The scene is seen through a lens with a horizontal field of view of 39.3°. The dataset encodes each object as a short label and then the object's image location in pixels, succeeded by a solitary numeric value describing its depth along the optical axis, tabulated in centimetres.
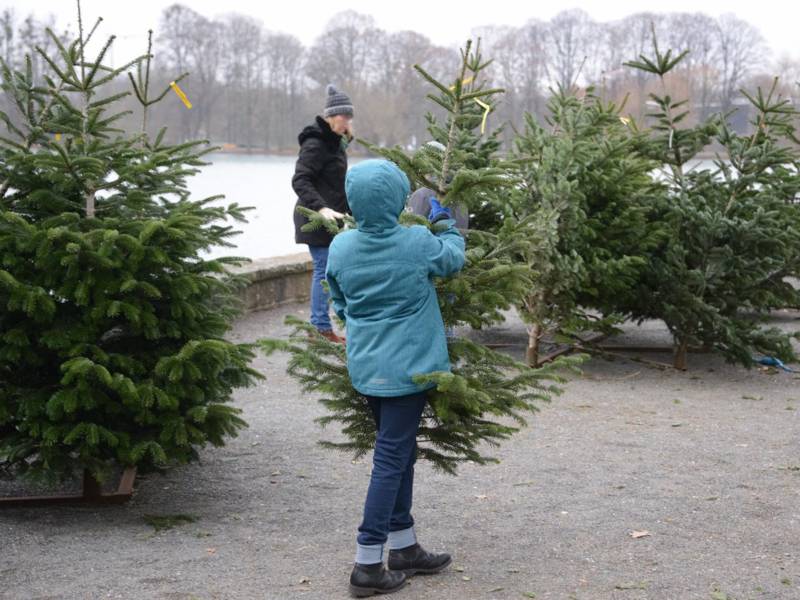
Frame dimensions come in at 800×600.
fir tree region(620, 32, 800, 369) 853
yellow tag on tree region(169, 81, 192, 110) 638
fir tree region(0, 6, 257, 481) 493
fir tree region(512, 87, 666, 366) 826
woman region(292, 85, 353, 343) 872
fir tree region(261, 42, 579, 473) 437
